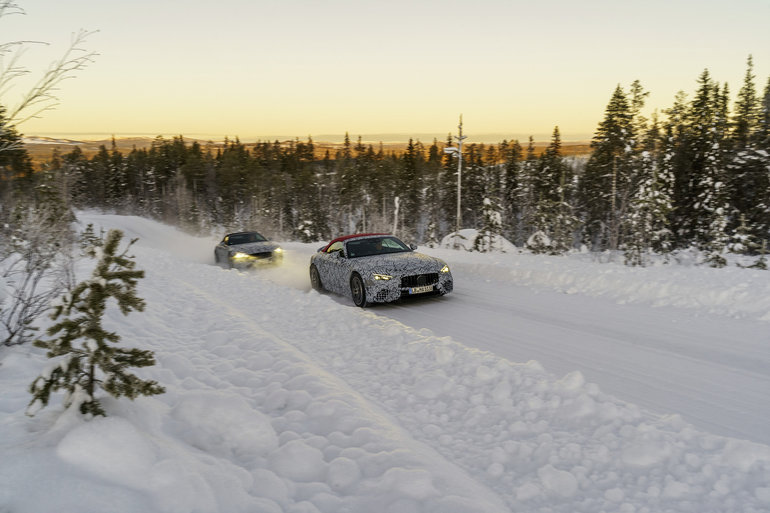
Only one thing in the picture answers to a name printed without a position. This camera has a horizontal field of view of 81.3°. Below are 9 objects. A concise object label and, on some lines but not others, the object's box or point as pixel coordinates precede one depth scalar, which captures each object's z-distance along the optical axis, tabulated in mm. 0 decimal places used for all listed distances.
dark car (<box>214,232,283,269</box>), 16000
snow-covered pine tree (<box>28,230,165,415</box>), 2715
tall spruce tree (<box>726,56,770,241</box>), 37312
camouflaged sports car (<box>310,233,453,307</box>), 9312
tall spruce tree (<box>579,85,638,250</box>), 42406
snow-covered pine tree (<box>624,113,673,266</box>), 28688
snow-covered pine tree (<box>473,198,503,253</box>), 32125
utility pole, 29181
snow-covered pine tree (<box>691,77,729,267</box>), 39500
